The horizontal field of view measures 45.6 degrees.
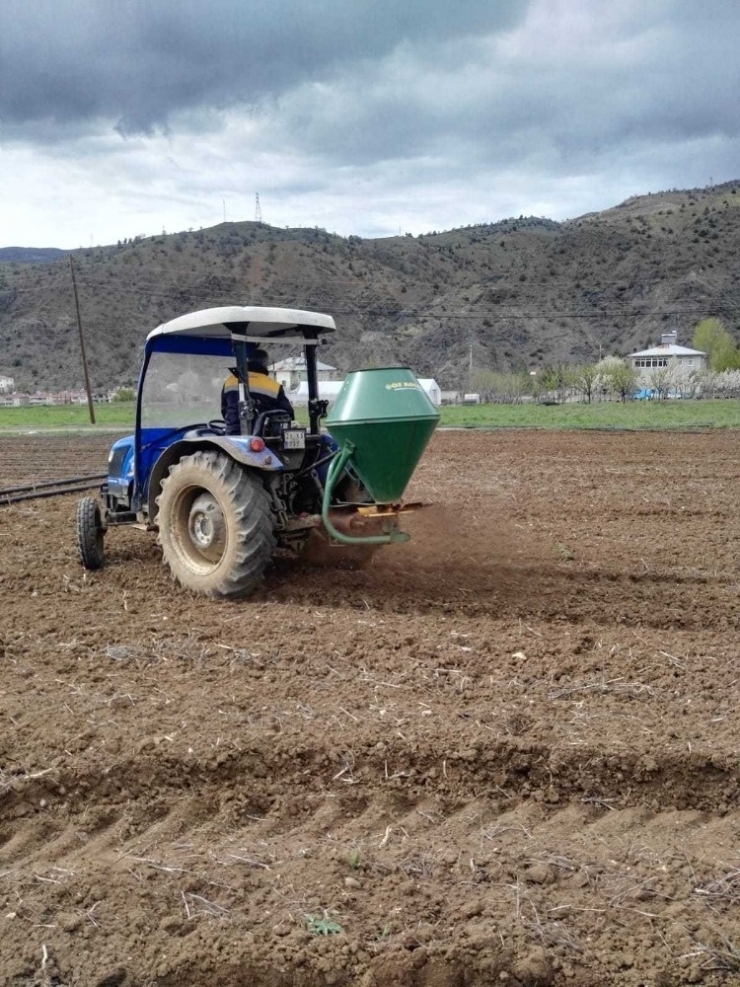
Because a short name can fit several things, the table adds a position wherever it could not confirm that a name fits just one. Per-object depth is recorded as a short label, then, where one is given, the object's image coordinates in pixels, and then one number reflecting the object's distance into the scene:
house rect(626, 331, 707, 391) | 79.19
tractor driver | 6.98
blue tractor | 6.27
